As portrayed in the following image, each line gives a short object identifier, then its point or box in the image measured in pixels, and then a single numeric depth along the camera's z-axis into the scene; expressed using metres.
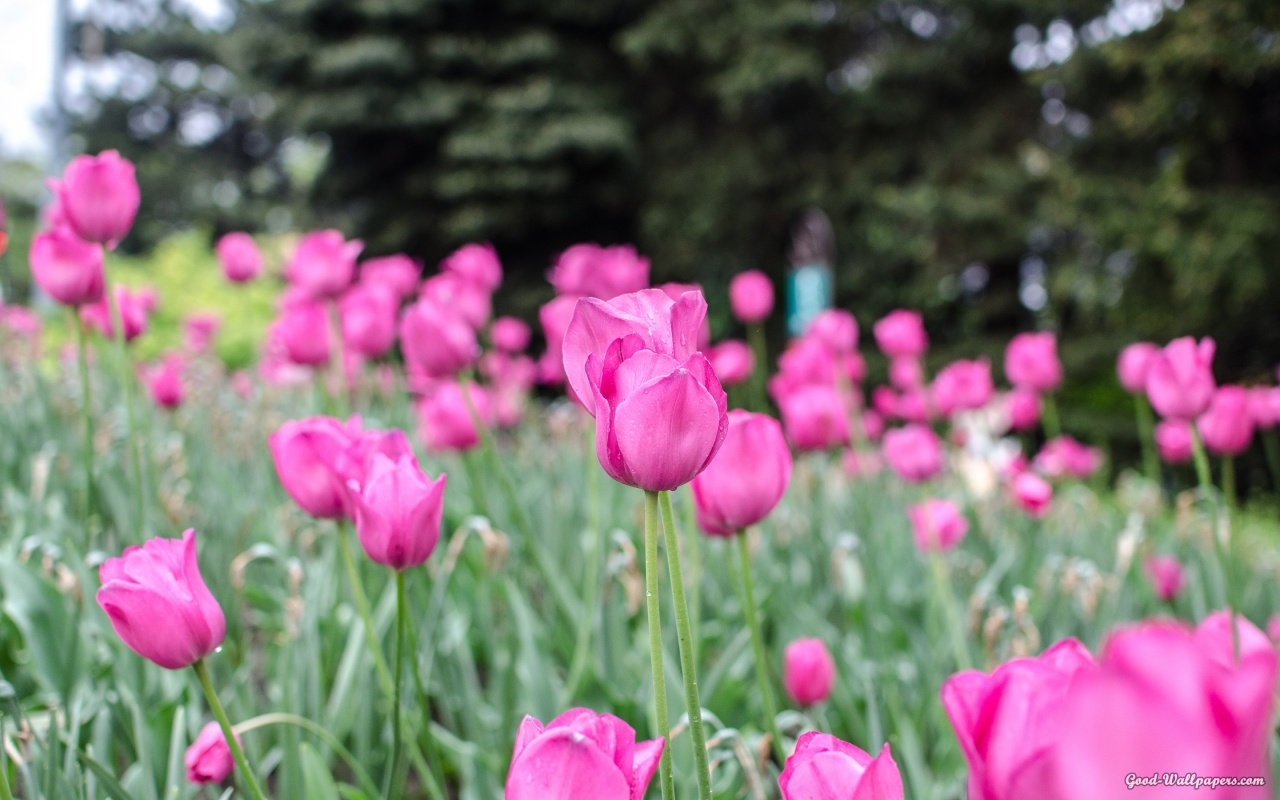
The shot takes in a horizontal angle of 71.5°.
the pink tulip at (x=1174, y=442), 2.32
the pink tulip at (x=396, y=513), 0.70
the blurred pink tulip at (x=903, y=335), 2.66
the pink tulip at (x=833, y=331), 2.38
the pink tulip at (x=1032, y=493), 1.94
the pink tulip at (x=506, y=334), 3.27
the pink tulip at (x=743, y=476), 0.78
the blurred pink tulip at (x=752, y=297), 2.54
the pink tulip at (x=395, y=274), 2.41
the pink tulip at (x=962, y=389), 2.70
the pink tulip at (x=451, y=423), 1.65
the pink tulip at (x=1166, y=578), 1.85
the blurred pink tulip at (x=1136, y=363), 1.91
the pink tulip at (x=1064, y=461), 2.90
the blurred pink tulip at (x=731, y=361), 2.30
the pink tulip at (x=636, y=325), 0.53
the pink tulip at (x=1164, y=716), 0.27
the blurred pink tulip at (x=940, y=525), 1.73
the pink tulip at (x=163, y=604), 0.64
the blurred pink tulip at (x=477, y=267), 2.07
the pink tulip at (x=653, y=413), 0.51
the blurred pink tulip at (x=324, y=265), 1.77
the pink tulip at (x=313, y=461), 0.82
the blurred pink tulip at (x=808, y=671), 1.14
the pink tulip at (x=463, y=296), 1.69
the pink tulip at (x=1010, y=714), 0.41
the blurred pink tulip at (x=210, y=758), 0.78
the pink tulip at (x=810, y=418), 1.87
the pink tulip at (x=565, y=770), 0.46
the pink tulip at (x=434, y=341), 1.43
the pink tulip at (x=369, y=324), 1.78
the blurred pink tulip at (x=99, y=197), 1.18
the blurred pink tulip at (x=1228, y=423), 1.62
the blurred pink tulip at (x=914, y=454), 1.92
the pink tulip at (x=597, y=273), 1.72
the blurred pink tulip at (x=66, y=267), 1.28
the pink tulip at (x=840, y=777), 0.47
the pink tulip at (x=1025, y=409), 2.91
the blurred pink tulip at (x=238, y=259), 2.67
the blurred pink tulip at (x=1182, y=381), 1.16
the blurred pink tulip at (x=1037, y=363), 2.44
